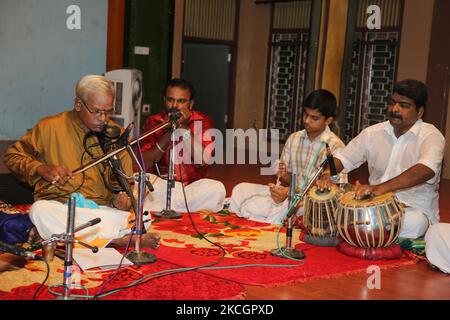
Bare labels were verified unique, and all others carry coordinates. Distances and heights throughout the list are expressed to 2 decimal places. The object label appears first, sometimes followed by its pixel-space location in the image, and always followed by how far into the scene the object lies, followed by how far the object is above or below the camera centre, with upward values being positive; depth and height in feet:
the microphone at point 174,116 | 14.84 -1.23
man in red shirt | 18.07 -2.88
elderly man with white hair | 13.17 -2.31
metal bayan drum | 14.40 -3.22
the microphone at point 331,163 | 13.05 -1.82
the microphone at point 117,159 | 11.79 -1.78
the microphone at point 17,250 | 8.30 -2.55
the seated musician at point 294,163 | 17.38 -2.59
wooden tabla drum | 15.61 -3.39
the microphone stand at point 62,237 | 9.36 -2.59
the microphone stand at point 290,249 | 13.83 -3.92
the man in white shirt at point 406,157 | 15.19 -2.04
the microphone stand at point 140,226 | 11.84 -3.20
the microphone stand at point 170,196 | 17.15 -3.66
